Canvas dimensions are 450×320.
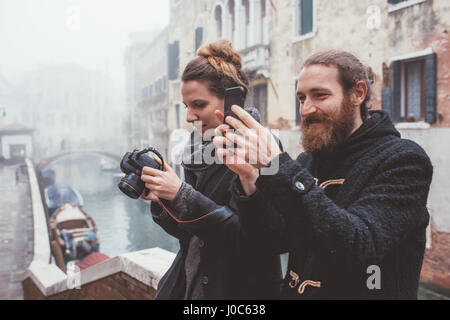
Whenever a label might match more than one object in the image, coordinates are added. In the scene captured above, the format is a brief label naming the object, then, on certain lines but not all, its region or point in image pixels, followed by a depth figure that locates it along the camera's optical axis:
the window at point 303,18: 8.56
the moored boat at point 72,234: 10.84
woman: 1.06
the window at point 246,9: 10.58
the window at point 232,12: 11.26
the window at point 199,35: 12.72
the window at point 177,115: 15.38
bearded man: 0.82
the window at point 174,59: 14.61
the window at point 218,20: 11.89
